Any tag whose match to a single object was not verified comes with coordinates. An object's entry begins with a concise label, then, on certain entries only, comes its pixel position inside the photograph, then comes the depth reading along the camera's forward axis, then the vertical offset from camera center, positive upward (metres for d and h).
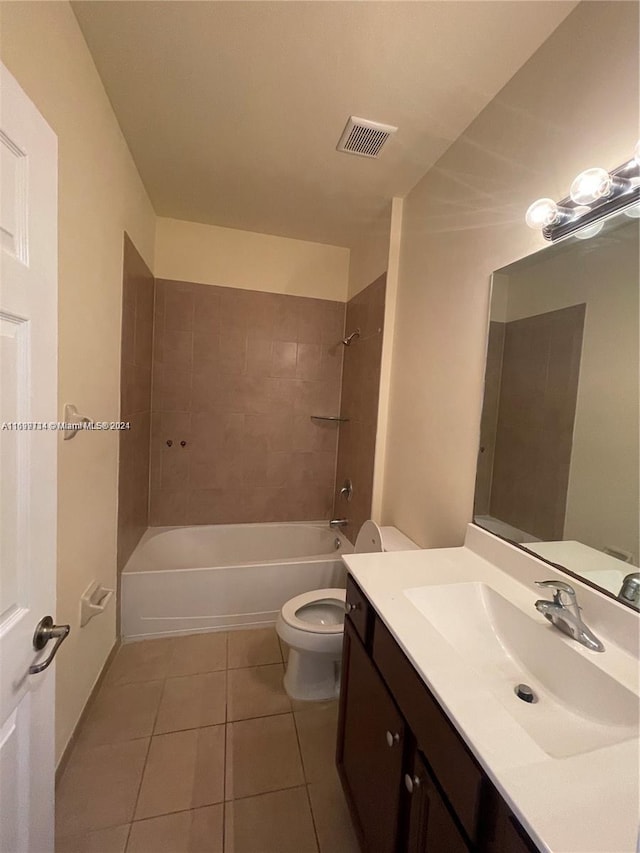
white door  0.65 -0.13
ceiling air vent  1.50 +1.18
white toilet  1.63 -1.09
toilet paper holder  1.48 -0.90
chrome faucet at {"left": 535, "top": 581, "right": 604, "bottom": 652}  0.84 -0.47
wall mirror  0.92 +0.03
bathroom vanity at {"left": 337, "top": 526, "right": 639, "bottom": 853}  0.52 -0.58
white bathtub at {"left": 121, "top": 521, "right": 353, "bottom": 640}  2.10 -1.15
